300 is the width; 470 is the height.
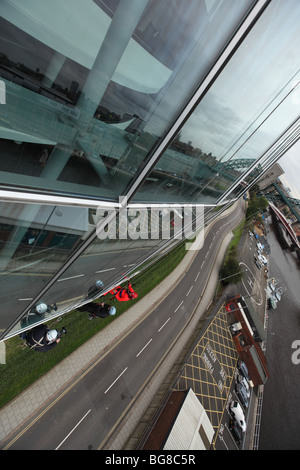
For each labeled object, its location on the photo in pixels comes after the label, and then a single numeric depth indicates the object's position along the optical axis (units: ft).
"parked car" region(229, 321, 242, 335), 79.77
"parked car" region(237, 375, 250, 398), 69.23
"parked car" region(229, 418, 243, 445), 57.36
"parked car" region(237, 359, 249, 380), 72.52
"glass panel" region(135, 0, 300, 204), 11.52
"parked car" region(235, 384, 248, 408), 65.87
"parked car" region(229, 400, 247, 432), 59.11
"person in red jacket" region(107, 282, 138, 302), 47.88
